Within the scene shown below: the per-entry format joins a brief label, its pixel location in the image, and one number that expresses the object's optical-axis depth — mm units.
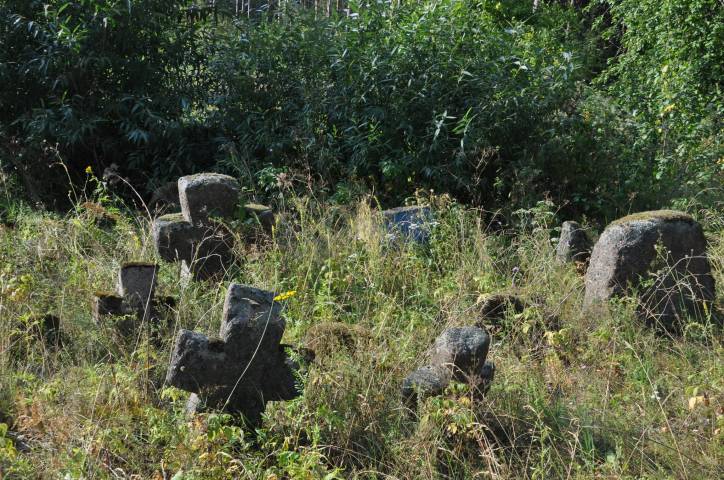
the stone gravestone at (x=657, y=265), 5332
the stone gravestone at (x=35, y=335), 4605
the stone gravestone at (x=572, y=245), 6145
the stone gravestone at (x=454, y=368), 3887
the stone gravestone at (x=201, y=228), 5480
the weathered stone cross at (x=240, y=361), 3713
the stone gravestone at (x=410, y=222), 6223
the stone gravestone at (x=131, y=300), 4617
